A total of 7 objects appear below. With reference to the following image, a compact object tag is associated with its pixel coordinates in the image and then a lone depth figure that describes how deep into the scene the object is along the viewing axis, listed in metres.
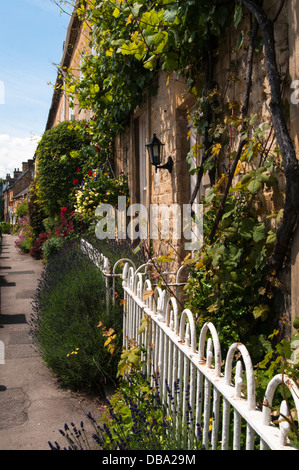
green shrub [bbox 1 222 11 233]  49.06
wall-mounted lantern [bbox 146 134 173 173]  5.61
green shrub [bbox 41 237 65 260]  11.49
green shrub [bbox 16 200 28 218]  28.64
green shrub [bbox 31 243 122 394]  4.07
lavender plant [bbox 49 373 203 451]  2.12
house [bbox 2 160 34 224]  53.25
